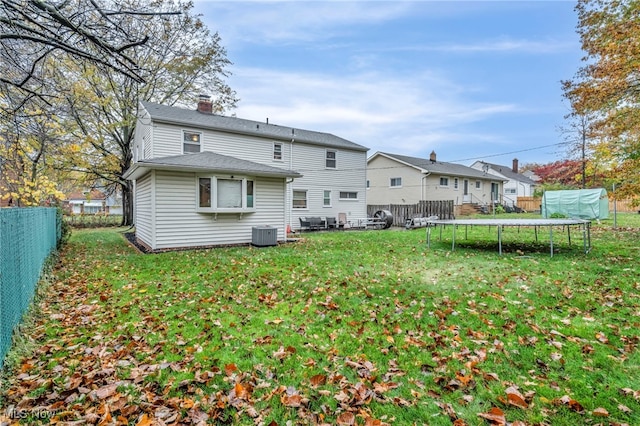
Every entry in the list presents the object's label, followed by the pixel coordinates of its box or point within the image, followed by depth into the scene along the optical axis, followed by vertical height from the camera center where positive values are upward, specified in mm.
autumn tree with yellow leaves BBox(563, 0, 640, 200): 8938 +4039
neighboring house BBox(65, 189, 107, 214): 50412 +1318
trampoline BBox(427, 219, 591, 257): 8406 -417
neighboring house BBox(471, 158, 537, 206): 39250 +3005
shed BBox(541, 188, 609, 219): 17491 +268
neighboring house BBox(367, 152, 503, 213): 25219 +2465
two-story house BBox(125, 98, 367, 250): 10383 +1341
